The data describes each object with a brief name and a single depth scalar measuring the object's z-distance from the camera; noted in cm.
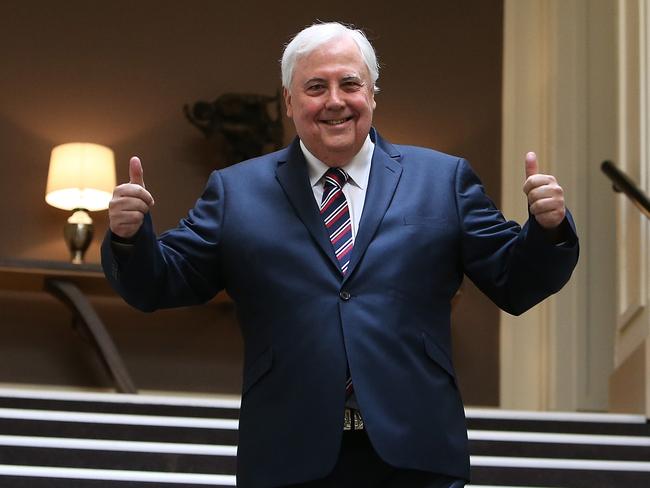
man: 431
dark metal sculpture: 1292
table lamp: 1212
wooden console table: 1134
